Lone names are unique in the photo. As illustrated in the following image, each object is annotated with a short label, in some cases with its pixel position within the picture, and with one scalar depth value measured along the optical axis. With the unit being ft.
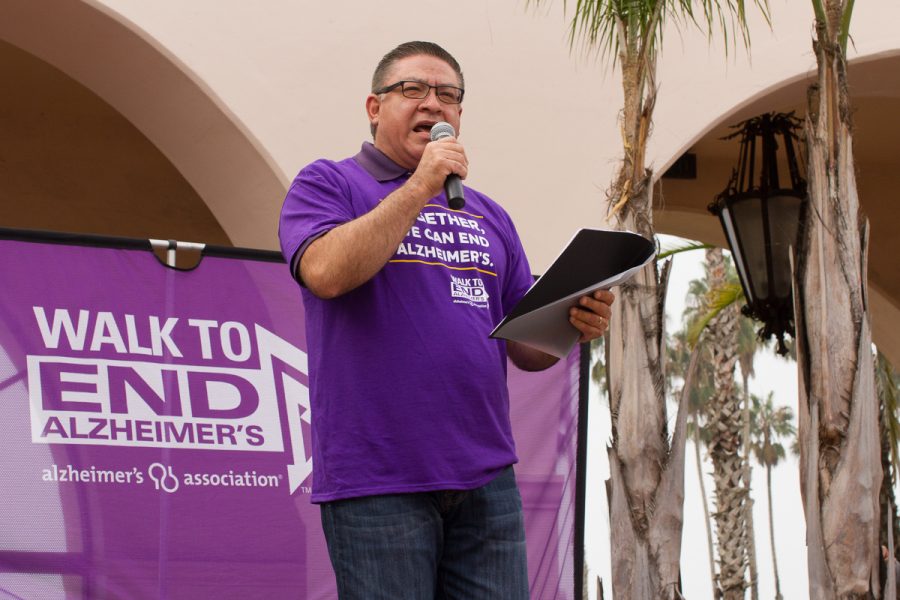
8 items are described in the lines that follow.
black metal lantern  34.68
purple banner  23.20
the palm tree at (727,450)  124.85
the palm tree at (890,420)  56.44
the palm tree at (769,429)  247.41
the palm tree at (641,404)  27.35
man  13.97
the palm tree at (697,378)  200.63
